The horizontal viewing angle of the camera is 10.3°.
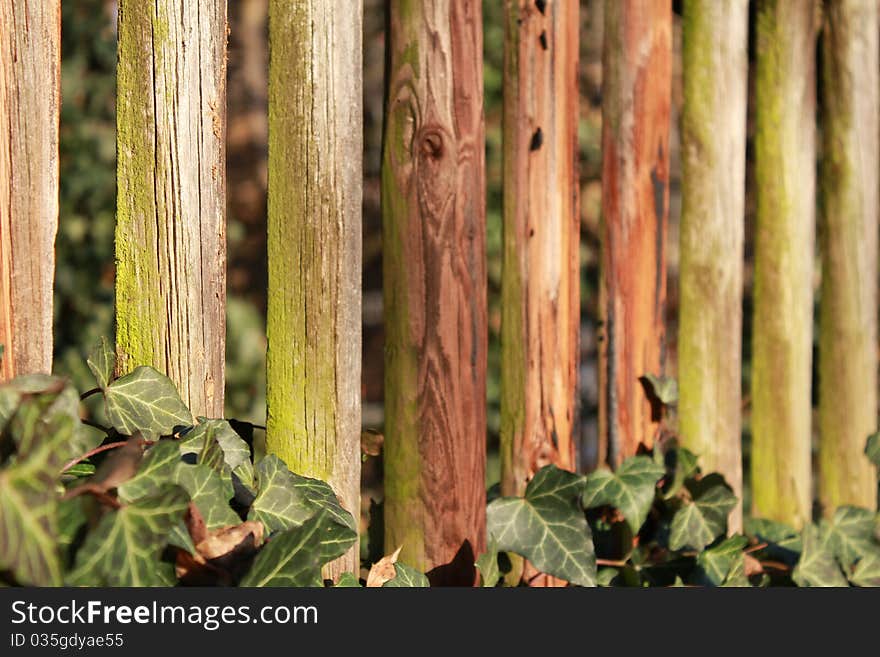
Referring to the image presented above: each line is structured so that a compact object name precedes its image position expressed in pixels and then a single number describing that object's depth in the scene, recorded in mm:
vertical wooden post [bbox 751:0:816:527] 3361
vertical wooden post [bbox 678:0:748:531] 3317
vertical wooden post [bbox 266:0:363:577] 3118
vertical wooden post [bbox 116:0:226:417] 3073
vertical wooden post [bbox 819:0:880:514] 3409
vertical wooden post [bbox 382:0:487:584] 3160
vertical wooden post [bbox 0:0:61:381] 3042
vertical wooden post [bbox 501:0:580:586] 3218
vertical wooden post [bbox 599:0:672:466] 3279
